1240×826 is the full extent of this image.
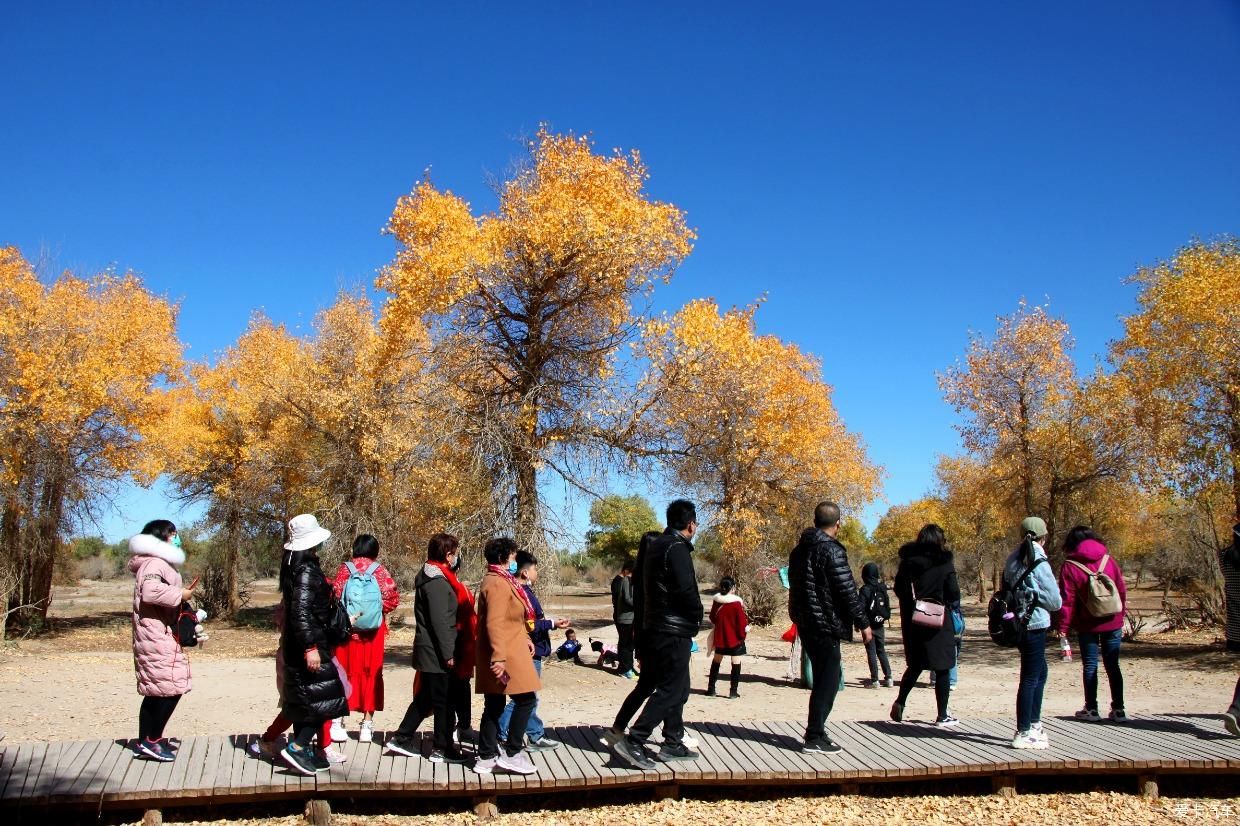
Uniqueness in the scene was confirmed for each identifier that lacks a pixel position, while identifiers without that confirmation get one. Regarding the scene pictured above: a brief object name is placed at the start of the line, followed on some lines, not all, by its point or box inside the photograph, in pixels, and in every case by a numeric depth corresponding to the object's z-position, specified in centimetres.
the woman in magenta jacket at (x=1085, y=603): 795
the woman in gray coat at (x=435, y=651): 675
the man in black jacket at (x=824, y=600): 667
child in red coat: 1172
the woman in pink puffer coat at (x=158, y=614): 621
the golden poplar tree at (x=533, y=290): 1459
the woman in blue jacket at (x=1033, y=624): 705
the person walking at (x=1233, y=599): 758
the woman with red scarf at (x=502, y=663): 633
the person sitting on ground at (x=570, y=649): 1609
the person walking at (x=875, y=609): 1145
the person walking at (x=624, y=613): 1329
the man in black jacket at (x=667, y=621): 636
